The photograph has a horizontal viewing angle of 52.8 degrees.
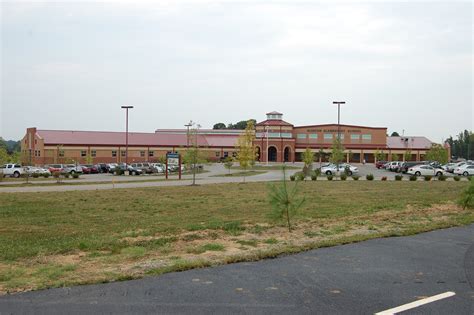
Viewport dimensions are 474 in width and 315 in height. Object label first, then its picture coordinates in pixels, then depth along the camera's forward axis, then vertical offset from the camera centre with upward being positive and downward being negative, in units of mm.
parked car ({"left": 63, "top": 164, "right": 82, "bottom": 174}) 57256 -1877
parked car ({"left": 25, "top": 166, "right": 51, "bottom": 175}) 51319 -2020
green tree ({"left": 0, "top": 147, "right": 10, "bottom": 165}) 52806 -496
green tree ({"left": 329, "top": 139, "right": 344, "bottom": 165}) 51625 +262
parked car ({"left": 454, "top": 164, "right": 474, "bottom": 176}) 49194 -1408
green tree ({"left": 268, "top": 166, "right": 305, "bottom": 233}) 10828 -1033
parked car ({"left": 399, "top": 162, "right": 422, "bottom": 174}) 58969 -1265
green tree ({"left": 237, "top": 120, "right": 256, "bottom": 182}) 45106 +481
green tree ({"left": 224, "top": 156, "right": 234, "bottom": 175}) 54662 -934
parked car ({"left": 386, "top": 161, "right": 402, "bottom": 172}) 63569 -1396
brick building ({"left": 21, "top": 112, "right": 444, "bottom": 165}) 87875 +2318
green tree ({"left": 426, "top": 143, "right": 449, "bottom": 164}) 61594 +288
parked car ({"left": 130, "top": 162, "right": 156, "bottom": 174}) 58700 -1755
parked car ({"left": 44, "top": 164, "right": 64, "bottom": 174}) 57203 -1852
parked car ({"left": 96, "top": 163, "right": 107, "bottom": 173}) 63925 -1949
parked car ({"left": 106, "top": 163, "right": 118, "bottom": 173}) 60972 -1806
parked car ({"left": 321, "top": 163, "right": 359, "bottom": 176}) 52688 -1538
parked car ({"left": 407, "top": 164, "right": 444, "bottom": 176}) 49875 -1462
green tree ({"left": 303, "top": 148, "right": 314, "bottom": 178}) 54594 -483
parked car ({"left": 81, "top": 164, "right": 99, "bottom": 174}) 61188 -2045
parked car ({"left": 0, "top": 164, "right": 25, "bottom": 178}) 52094 -1904
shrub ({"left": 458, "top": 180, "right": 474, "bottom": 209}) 15328 -1339
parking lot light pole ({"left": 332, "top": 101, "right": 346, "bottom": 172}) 55012 +6104
